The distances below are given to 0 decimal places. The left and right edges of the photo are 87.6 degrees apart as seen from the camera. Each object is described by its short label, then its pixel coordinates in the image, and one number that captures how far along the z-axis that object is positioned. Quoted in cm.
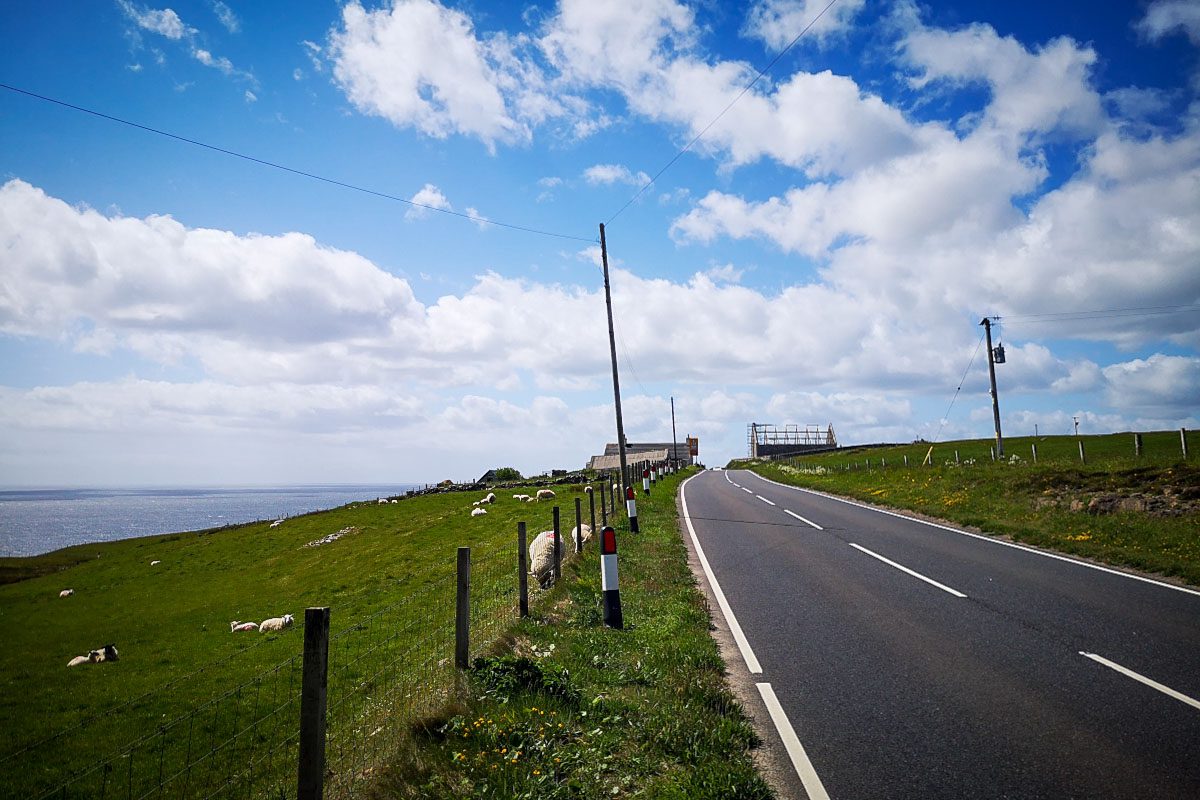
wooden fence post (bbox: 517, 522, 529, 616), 899
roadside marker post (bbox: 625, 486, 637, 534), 1712
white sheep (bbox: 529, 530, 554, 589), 1230
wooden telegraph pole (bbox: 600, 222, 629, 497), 2519
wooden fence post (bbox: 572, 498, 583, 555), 1384
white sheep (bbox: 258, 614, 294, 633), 1902
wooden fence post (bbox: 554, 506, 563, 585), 1139
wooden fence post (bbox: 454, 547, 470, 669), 666
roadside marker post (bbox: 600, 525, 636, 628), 842
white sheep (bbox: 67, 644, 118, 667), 1814
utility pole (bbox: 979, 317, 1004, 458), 3431
